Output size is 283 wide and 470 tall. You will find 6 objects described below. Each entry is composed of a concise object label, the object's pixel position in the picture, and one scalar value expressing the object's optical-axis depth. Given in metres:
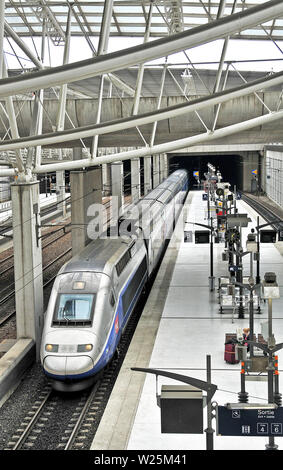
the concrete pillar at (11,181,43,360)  21.22
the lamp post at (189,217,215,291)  28.15
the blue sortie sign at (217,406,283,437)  10.60
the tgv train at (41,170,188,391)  17.69
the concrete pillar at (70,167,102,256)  31.55
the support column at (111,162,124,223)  48.65
